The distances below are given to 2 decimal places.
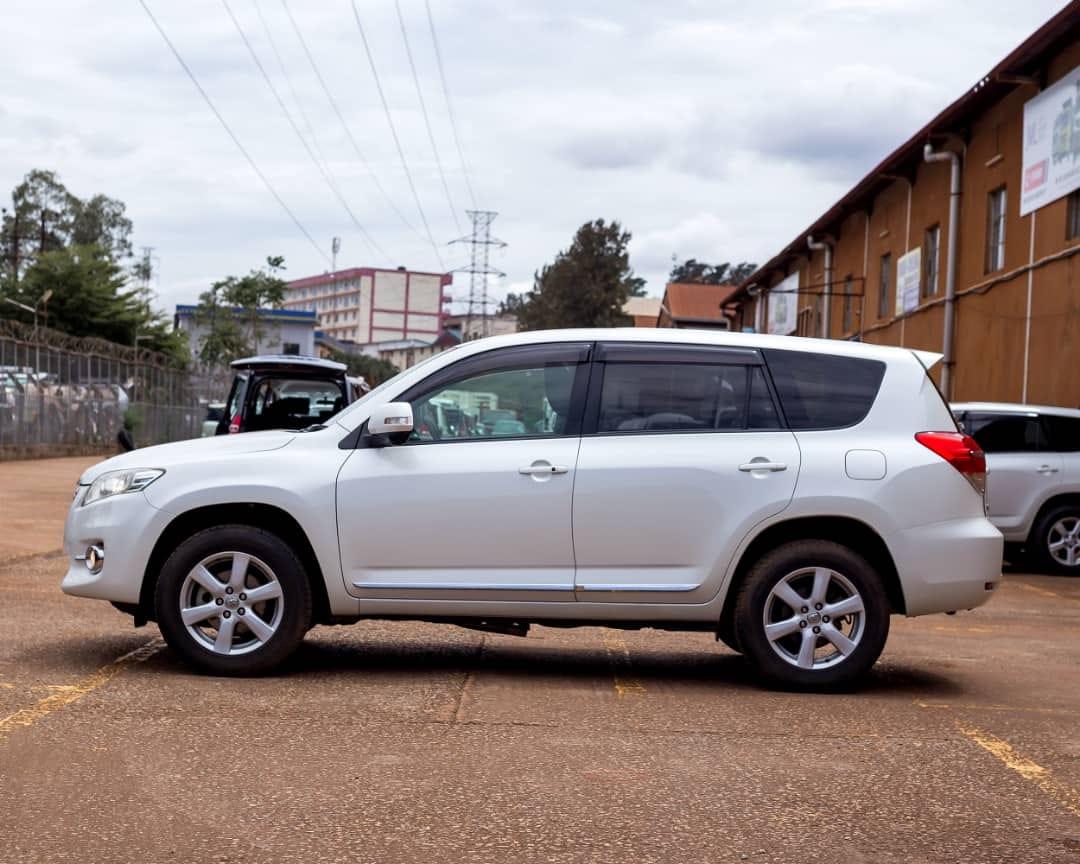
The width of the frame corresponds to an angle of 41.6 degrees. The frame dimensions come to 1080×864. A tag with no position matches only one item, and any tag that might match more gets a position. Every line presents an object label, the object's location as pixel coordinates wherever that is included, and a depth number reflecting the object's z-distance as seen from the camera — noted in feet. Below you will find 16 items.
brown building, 64.54
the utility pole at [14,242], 256.52
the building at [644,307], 399.69
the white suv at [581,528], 21.94
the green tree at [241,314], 208.44
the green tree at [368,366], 423.64
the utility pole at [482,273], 291.99
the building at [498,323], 528.63
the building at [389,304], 609.83
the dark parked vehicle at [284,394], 51.96
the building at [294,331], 361.51
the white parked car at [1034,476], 46.98
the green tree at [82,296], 208.33
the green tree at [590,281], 297.53
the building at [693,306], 240.32
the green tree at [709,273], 479.33
